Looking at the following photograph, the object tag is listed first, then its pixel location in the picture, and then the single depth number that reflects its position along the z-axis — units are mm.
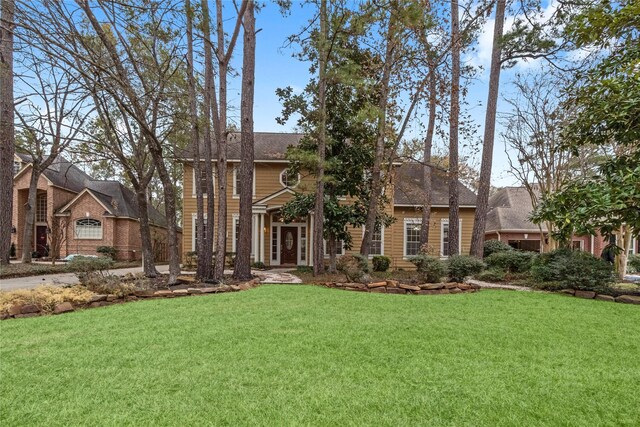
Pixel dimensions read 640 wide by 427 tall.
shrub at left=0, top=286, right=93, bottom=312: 5807
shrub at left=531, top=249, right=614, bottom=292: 7758
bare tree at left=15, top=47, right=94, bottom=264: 12046
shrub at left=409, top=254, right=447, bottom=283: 8914
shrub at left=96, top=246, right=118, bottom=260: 20016
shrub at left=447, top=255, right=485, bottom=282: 8945
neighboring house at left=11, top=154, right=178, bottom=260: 21016
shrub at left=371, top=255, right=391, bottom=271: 14383
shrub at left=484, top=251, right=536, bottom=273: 11297
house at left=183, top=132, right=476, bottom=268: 15688
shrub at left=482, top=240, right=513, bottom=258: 14824
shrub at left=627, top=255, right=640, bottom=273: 17703
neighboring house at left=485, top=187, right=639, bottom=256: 21594
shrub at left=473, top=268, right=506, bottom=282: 10227
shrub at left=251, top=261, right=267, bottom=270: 14859
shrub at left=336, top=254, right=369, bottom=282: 9281
